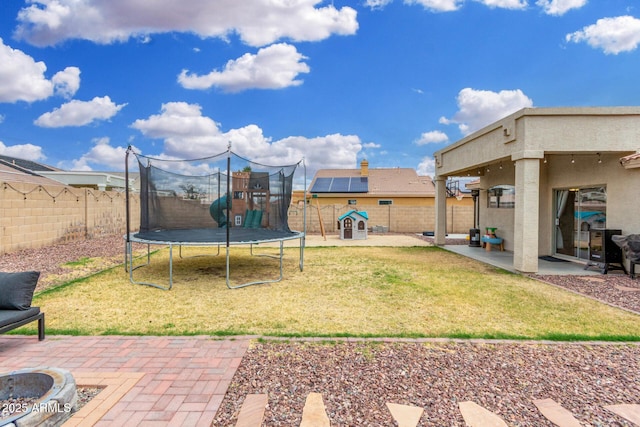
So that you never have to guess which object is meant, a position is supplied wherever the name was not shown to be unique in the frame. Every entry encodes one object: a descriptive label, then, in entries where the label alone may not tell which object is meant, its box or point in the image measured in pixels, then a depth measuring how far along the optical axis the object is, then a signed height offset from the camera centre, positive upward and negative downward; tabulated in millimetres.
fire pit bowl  1817 -1138
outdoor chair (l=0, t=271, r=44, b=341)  3014 -856
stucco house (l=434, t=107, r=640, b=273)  6434 +851
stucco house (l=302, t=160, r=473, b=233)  17156 +625
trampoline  6773 +180
